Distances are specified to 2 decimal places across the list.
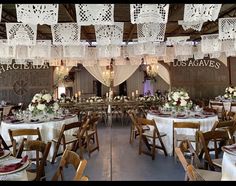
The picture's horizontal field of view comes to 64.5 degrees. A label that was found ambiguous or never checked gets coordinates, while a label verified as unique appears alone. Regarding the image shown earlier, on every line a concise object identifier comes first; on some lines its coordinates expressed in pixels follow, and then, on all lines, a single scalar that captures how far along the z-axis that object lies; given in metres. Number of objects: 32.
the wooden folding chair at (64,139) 3.31
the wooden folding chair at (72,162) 1.56
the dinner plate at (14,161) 1.67
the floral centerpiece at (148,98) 7.51
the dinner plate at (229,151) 1.87
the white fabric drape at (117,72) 9.16
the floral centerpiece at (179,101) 4.22
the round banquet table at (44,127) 3.64
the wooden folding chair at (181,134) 3.23
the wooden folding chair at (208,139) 2.31
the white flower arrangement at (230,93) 6.48
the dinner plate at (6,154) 2.02
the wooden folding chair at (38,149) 2.13
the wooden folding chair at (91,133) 3.90
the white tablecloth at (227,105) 5.96
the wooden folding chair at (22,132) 2.99
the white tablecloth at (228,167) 1.69
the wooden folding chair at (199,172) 1.50
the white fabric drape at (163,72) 8.96
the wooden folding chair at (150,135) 3.60
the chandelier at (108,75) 8.99
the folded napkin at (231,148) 1.94
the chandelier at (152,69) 8.74
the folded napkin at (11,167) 1.66
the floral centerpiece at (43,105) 4.07
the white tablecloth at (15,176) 1.63
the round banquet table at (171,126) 3.78
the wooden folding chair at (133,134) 4.73
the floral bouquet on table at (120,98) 7.43
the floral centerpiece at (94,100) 7.30
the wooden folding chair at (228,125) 3.00
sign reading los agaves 8.70
